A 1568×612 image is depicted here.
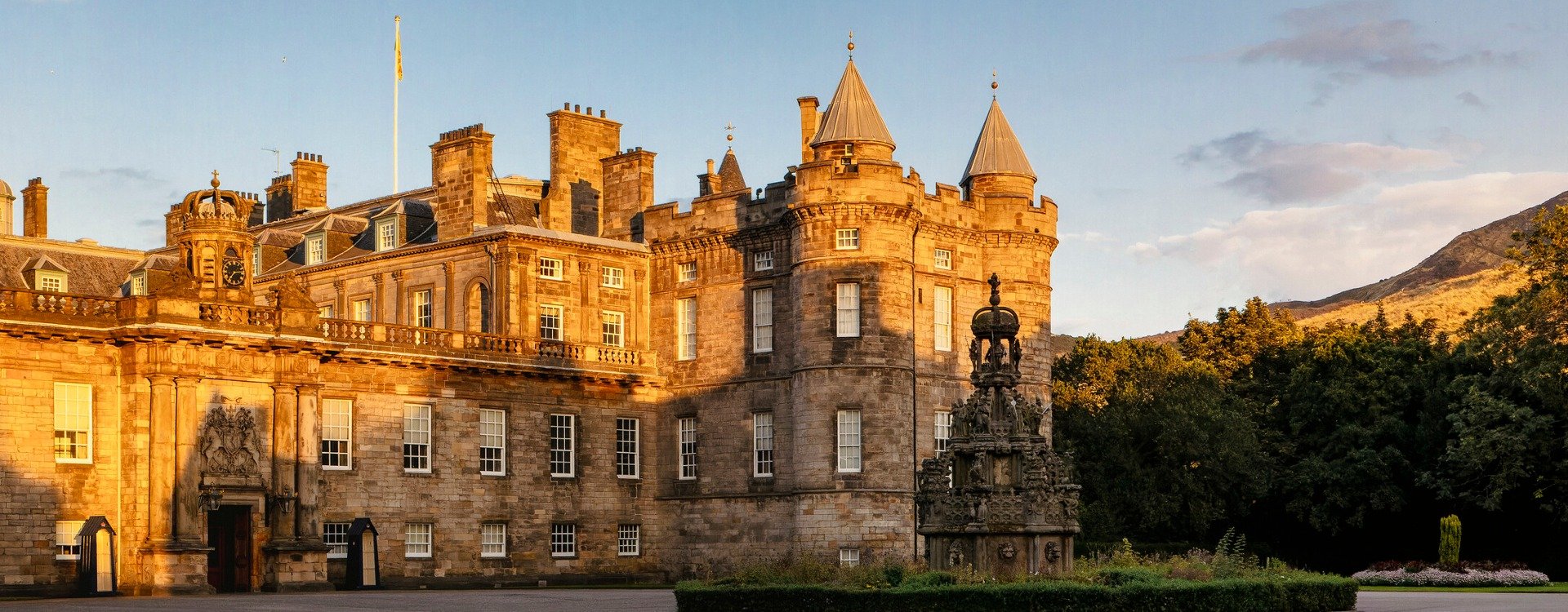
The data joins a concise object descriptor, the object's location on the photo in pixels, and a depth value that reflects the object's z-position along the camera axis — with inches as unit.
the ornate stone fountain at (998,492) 1238.9
